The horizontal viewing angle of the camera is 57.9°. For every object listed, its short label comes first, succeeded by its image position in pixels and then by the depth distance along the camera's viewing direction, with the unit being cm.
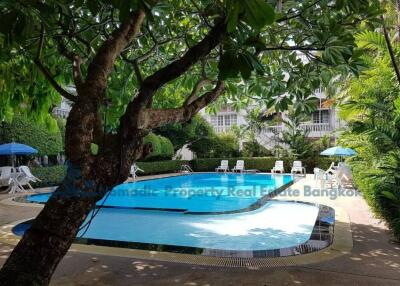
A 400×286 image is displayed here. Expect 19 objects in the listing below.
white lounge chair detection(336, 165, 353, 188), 1527
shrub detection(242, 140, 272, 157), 3094
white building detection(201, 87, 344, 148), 3300
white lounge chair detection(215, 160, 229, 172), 2840
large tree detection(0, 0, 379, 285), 217
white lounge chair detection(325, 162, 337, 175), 1675
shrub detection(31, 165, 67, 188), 1820
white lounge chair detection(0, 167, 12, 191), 1584
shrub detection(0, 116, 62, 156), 1722
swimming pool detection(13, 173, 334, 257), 656
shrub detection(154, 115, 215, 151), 2884
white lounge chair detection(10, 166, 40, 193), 1603
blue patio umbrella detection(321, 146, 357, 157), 1786
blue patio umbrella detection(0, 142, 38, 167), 1563
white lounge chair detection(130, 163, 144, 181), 2061
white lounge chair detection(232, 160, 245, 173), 2767
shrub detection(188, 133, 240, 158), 3164
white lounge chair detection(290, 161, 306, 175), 2511
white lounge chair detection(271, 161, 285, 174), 2616
